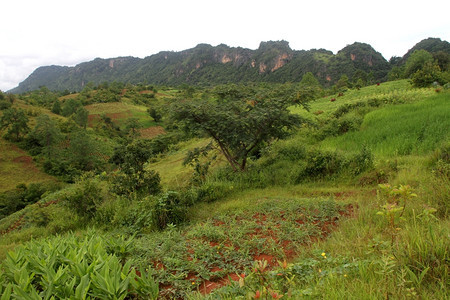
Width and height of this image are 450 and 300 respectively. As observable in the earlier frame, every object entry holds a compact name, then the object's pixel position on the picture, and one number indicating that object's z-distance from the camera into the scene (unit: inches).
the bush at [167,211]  189.3
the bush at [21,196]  1009.5
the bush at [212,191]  246.4
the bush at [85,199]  244.8
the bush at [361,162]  240.1
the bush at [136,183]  263.3
